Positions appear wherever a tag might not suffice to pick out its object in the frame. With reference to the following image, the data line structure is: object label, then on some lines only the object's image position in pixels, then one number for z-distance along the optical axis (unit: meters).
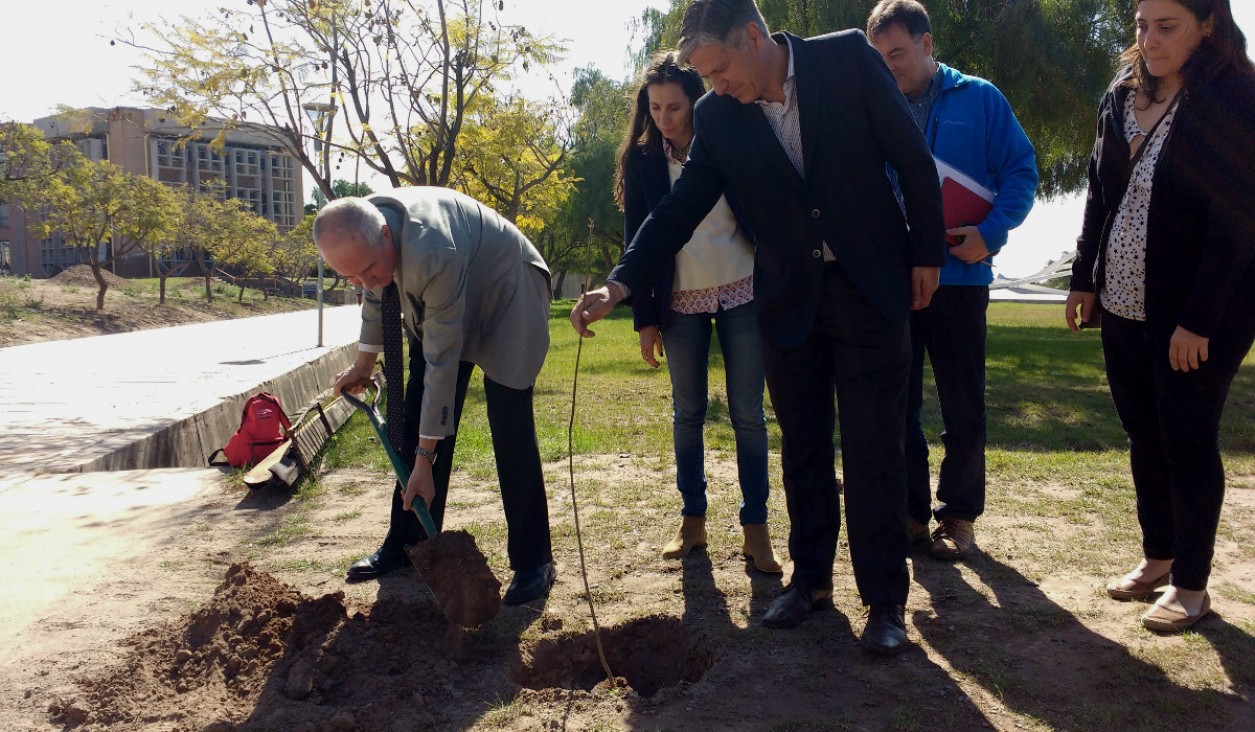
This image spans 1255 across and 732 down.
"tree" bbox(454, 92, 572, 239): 16.78
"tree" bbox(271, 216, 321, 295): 43.09
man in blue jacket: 3.87
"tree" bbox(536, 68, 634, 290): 24.56
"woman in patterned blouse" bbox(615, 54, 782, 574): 3.95
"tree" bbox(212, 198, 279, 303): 36.34
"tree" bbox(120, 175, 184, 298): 28.00
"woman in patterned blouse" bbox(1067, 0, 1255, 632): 3.07
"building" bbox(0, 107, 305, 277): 61.22
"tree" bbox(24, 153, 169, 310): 25.67
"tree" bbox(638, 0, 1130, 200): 16.92
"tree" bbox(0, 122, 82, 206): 22.72
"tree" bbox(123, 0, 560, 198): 12.30
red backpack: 6.52
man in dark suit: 3.03
